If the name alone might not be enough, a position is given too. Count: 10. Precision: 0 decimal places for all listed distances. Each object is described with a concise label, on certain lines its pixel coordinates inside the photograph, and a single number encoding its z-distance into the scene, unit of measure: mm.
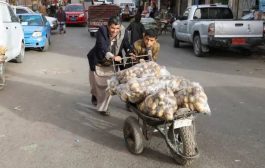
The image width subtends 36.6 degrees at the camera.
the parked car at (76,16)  32656
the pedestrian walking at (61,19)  26203
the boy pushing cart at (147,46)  5707
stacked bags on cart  4414
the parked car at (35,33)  15133
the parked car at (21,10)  21017
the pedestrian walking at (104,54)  6211
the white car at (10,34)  9805
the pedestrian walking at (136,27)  10973
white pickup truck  13164
